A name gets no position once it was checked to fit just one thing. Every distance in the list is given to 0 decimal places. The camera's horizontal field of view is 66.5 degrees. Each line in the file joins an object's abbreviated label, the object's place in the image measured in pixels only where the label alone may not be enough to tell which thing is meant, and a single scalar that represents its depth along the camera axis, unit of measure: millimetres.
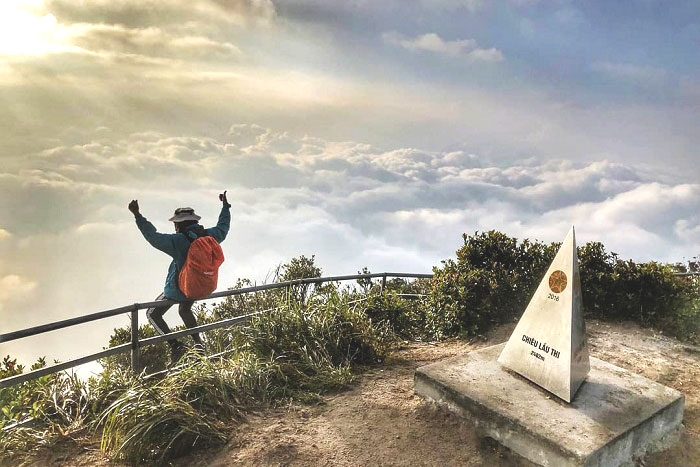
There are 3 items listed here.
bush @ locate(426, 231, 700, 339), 7453
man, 6117
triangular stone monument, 4562
